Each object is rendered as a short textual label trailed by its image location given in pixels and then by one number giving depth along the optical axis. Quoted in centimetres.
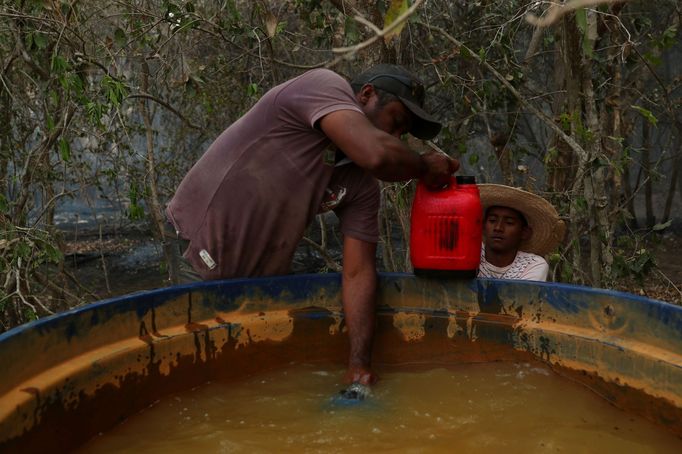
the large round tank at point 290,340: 191
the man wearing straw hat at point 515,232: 286
